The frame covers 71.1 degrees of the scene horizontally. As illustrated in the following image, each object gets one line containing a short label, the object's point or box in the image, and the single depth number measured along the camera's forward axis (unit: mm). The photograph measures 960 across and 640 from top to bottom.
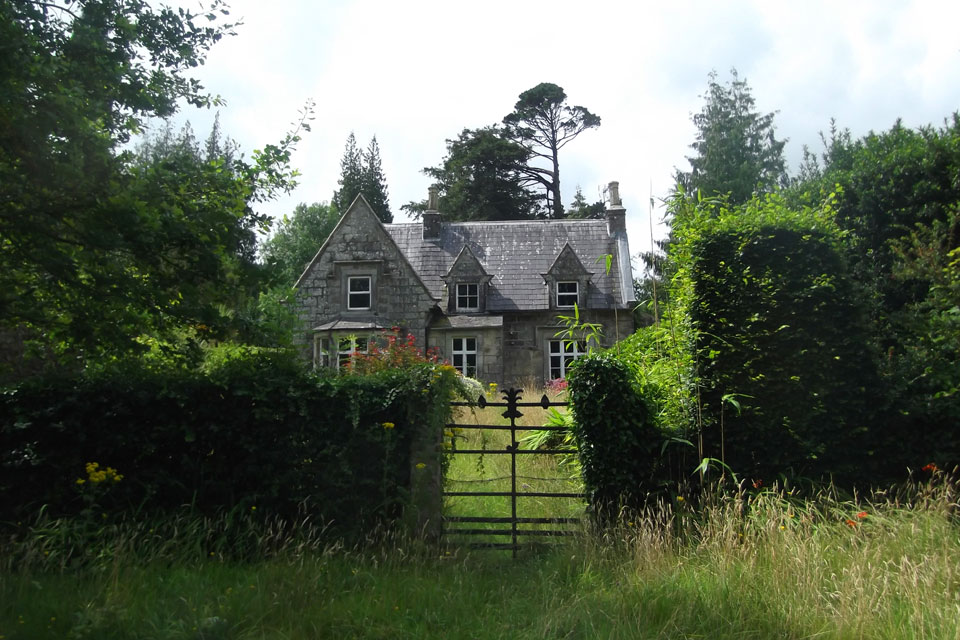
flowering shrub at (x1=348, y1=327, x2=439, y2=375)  10552
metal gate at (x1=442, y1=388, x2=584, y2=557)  6547
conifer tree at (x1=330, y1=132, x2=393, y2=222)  46531
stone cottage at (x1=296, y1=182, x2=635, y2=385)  22906
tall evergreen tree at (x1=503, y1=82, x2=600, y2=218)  39469
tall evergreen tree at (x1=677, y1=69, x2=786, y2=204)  33531
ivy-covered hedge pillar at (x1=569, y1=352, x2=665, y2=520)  6438
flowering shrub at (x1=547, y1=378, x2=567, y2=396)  17148
